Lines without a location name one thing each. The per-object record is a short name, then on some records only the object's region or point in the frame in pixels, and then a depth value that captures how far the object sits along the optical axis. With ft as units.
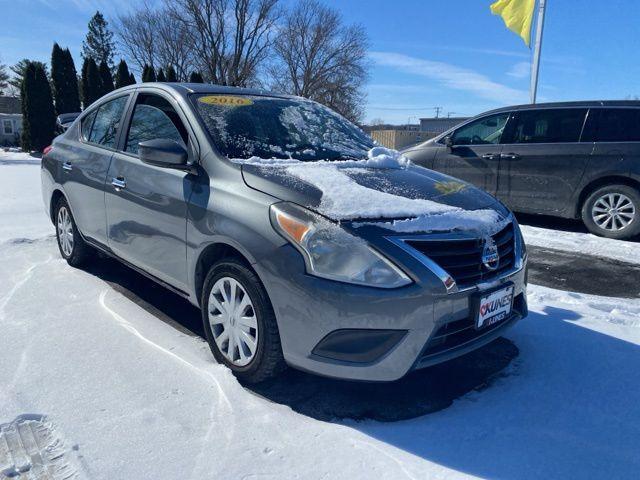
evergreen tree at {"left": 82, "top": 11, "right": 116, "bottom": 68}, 165.99
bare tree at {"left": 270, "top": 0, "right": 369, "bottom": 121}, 138.10
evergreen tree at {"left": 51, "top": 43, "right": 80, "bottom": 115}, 84.48
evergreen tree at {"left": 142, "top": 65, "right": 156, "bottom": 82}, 88.89
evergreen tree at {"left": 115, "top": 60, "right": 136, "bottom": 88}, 90.63
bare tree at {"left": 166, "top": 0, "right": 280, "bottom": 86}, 119.44
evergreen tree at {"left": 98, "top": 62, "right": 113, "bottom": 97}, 90.64
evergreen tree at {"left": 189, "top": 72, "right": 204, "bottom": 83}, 91.61
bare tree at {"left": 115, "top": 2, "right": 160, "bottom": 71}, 134.92
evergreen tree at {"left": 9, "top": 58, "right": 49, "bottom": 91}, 163.58
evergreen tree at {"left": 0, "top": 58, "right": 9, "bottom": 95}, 166.50
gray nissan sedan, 7.32
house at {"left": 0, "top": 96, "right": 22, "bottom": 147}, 133.90
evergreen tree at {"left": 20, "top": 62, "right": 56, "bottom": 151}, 81.15
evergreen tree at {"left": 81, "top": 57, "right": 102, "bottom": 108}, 87.78
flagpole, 39.34
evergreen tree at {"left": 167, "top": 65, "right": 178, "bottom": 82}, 91.17
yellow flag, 38.60
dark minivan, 19.71
